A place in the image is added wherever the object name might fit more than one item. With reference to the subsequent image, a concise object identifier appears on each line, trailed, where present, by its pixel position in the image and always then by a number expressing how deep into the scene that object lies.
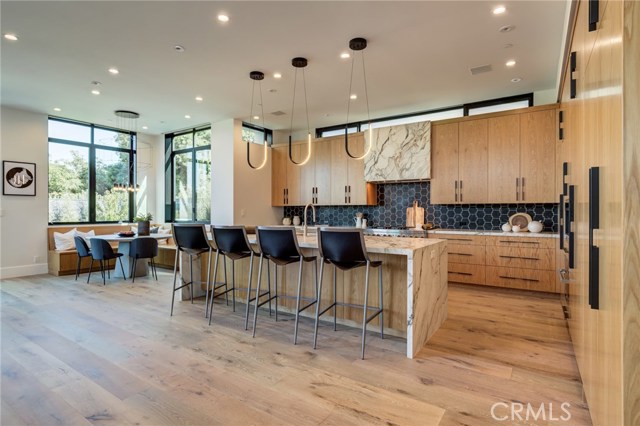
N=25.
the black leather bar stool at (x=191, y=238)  3.78
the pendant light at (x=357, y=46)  3.64
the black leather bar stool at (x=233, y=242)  3.49
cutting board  6.12
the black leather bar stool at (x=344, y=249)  2.79
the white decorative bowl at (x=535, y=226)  4.90
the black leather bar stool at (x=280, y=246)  3.13
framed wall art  6.01
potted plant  6.14
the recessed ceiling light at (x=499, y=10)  3.10
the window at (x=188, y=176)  7.52
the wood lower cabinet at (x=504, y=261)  4.65
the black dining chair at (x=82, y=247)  5.84
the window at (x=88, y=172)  6.79
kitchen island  2.80
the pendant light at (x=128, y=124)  6.46
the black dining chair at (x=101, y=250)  5.68
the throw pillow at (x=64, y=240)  6.39
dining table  6.11
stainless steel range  5.65
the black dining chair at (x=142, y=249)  5.73
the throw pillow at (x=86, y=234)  6.18
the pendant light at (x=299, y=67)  4.14
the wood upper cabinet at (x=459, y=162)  5.32
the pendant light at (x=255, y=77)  4.57
